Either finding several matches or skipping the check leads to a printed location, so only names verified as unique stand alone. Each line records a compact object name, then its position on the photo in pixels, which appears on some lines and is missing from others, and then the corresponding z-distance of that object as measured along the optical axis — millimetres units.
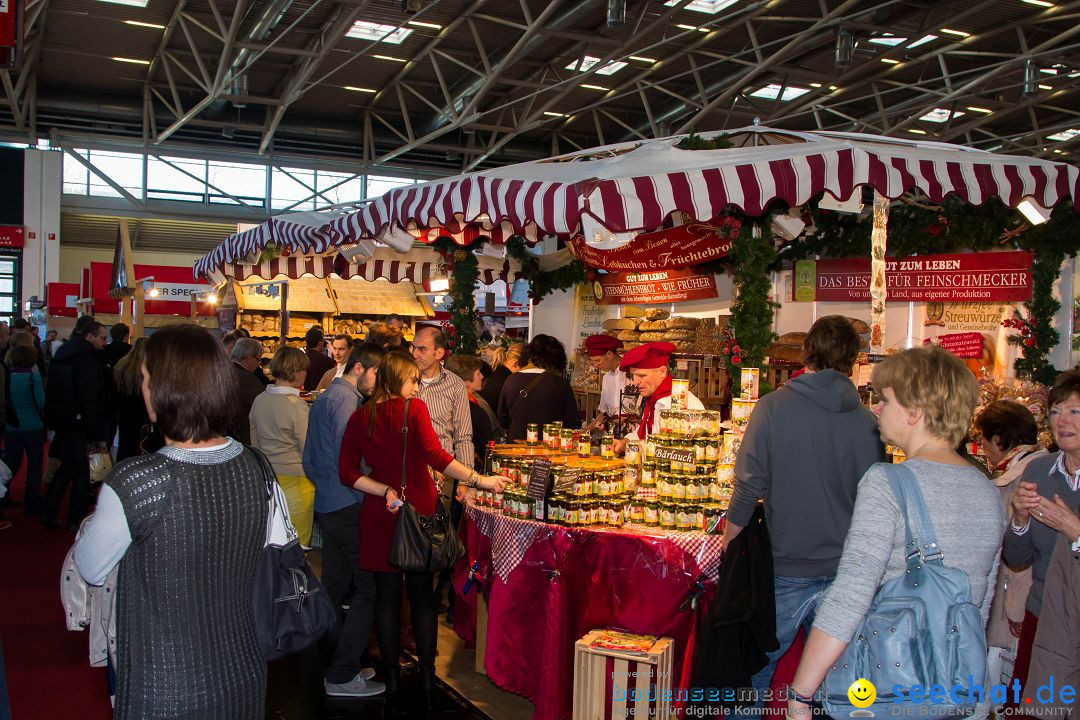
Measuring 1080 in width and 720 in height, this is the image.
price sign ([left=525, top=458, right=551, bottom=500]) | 4109
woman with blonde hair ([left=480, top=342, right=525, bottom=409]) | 7477
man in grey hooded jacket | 3033
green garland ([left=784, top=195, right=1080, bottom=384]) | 6184
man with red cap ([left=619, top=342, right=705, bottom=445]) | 4781
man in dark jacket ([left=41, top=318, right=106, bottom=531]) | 7477
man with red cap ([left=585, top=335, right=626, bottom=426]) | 7691
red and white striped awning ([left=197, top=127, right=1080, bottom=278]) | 4707
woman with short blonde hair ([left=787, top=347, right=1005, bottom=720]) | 2012
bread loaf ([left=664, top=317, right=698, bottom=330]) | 7926
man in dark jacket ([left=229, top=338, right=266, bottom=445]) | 6301
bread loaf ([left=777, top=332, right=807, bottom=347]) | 7406
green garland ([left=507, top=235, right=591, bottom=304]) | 8883
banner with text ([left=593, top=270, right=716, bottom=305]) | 7676
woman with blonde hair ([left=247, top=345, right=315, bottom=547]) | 5238
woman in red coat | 4016
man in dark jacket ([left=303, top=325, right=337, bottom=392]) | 9438
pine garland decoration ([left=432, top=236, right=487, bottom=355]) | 7906
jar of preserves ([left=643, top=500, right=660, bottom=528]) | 4027
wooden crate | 3637
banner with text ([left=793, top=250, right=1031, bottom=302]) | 6344
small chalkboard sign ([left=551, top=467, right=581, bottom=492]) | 4074
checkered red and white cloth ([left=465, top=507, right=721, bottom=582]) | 3732
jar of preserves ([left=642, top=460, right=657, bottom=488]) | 4176
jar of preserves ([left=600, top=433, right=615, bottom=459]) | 4836
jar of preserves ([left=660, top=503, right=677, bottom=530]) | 3979
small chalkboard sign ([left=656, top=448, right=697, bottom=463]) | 4035
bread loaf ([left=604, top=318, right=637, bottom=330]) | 8430
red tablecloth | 3758
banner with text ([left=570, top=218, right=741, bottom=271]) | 6715
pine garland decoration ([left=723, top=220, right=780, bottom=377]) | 5590
